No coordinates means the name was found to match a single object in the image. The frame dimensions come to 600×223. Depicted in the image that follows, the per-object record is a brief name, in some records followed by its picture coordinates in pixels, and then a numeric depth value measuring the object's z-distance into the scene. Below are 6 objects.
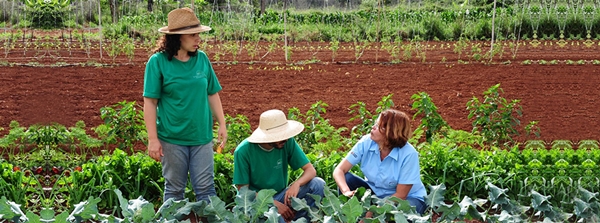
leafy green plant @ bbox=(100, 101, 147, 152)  6.43
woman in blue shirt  4.64
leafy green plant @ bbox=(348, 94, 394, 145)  6.56
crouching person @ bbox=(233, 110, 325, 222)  4.66
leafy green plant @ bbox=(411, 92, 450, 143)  6.48
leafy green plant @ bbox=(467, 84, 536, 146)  6.86
